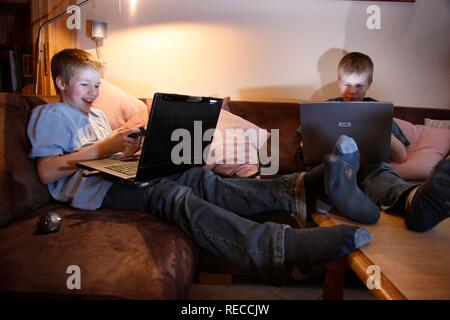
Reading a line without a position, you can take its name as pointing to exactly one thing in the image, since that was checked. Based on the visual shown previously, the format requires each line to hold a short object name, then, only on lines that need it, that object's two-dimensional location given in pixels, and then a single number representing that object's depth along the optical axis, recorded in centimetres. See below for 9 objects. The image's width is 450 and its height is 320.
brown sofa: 72
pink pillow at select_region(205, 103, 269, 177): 151
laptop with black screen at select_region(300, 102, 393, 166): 113
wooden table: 62
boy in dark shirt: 84
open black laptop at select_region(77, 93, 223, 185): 93
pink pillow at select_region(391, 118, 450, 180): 163
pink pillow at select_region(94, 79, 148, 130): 161
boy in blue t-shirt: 83
